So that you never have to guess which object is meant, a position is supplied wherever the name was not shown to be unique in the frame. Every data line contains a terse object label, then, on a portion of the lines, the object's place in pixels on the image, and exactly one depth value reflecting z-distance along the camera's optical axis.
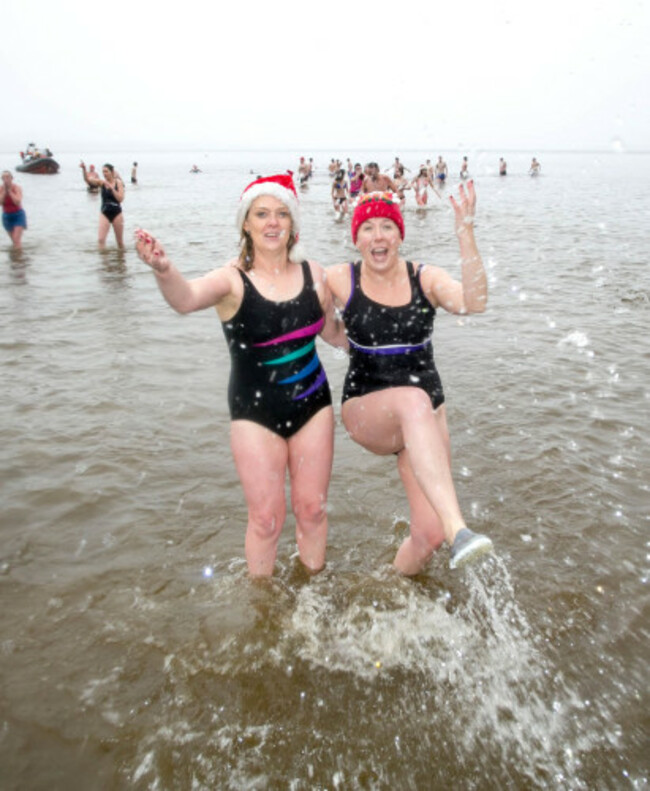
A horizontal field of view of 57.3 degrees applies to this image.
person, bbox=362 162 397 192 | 16.83
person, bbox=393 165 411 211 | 26.83
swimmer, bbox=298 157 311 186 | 43.97
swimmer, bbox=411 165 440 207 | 29.57
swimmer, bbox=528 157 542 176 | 59.66
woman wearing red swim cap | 3.54
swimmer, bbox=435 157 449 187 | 39.46
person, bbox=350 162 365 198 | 22.05
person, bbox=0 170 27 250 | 14.62
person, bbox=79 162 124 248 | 15.05
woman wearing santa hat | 3.53
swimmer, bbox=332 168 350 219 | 25.06
